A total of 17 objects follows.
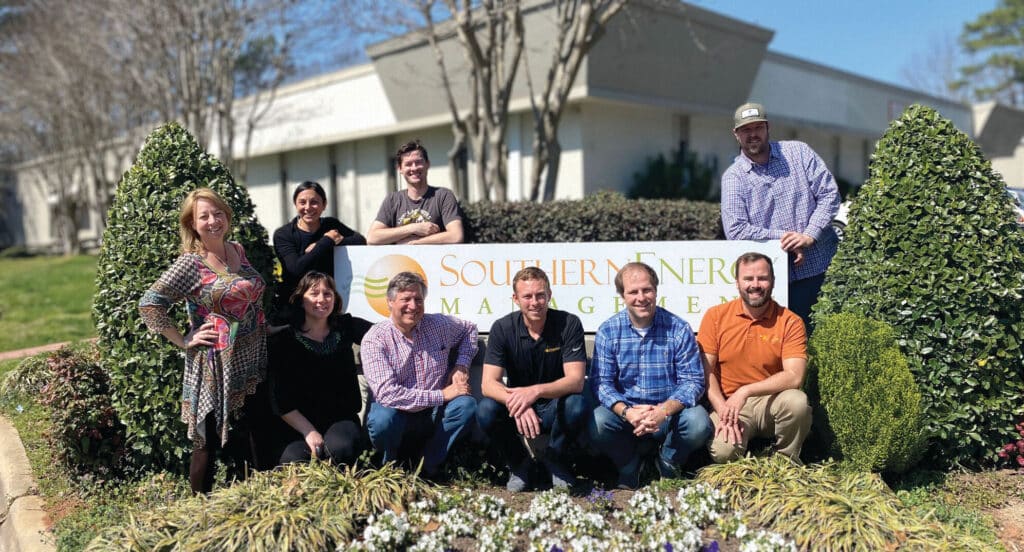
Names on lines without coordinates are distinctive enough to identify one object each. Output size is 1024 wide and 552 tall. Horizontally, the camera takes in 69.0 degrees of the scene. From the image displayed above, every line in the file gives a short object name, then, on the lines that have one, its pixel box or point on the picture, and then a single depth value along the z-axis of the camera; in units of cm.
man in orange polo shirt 392
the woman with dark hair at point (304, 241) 472
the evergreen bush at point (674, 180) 1481
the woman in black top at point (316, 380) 395
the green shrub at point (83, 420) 429
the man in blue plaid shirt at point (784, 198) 471
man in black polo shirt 395
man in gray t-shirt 510
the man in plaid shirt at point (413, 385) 399
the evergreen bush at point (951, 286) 403
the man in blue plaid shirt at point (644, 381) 394
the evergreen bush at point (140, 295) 413
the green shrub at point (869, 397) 382
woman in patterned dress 365
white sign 496
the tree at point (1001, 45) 3606
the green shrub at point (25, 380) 550
